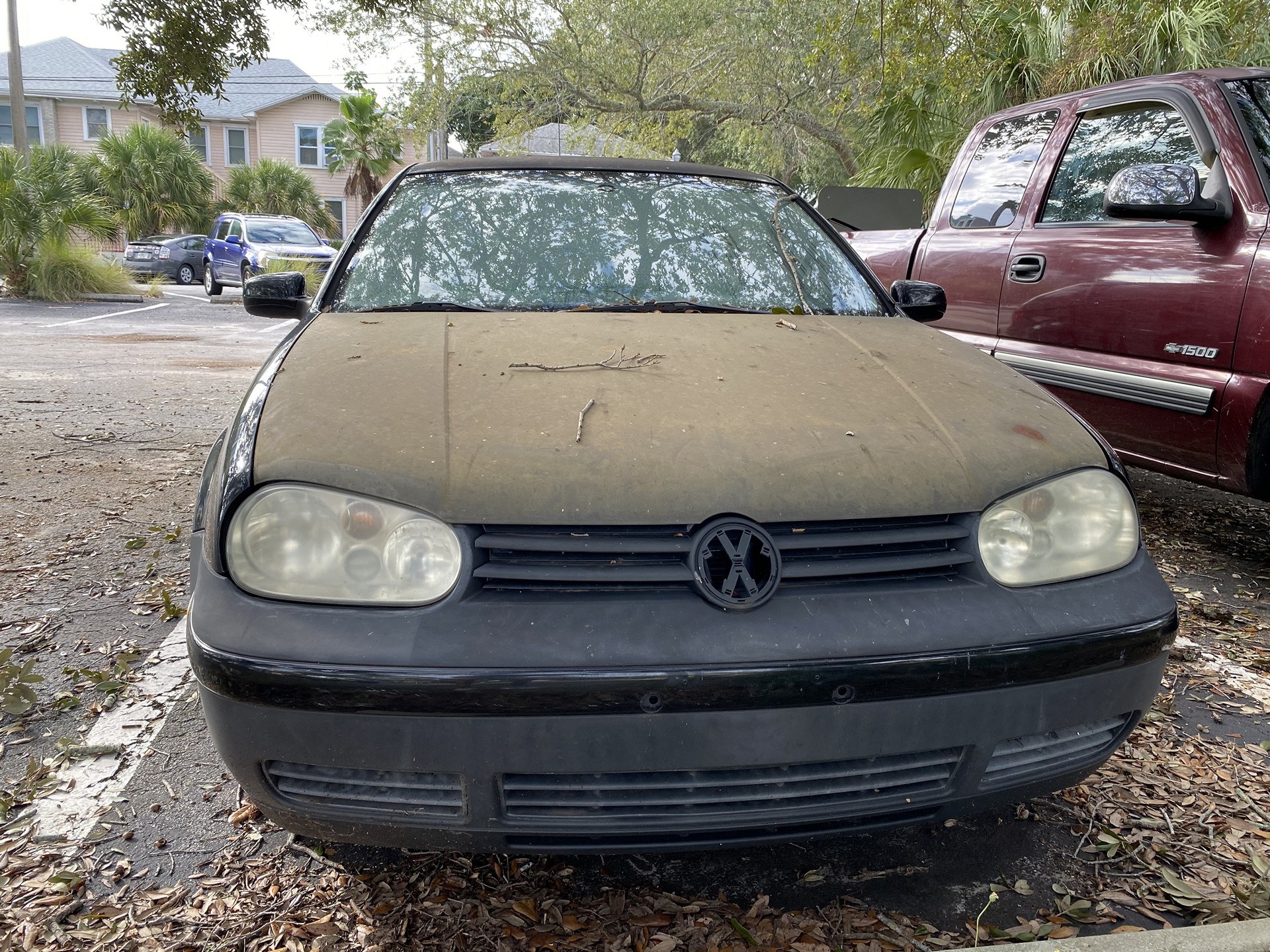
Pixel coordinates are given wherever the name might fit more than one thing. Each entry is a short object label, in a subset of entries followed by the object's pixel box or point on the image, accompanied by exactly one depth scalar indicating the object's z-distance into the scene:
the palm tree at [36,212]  16.73
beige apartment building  36.50
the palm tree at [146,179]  29.80
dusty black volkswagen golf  1.48
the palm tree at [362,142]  35.03
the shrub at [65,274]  16.98
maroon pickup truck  3.23
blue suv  20.02
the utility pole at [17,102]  18.23
